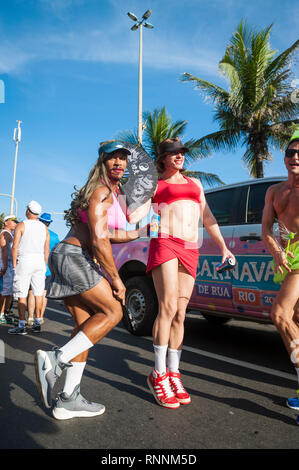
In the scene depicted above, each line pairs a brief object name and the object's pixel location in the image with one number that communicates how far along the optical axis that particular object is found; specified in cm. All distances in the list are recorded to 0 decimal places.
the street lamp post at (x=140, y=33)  1776
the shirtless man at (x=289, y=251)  254
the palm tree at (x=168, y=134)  1939
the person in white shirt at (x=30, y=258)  543
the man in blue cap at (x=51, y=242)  580
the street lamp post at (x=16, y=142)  3422
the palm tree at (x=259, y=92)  1670
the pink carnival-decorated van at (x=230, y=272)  381
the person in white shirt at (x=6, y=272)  612
